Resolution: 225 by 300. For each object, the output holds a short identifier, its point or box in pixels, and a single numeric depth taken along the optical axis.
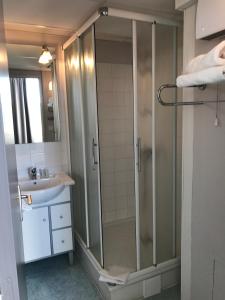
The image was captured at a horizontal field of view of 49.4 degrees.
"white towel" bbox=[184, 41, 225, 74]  1.13
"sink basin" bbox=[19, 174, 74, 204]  2.15
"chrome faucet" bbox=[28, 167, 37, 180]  2.51
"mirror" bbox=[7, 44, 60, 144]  2.40
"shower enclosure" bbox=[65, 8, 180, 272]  1.91
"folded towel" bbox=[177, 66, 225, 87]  1.11
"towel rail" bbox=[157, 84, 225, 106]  1.40
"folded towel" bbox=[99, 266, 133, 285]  1.91
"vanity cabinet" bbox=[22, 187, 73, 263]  2.23
